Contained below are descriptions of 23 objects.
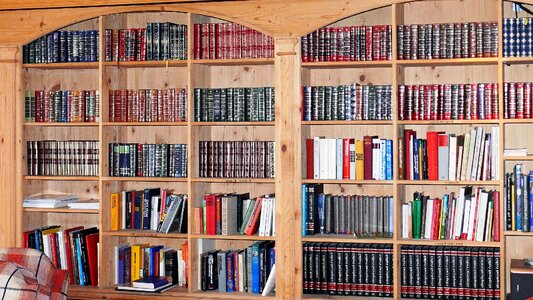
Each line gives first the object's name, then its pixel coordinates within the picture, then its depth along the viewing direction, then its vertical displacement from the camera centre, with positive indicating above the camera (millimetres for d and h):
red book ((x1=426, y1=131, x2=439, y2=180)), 4758 -59
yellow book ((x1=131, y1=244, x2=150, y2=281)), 5305 -715
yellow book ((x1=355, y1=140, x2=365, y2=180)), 4859 -95
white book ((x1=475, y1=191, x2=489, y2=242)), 4664 -405
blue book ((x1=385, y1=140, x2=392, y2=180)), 4809 -84
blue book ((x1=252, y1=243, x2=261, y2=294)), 5016 -745
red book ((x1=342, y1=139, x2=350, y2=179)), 4887 -77
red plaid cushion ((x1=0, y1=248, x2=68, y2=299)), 3467 -549
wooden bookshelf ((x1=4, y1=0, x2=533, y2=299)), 4812 +138
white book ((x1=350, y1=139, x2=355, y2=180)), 4879 -86
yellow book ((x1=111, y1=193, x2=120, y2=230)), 5293 -399
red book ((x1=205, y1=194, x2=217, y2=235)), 5074 -416
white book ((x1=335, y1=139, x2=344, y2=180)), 4898 -95
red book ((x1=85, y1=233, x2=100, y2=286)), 5281 -697
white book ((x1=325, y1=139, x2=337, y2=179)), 4898 -89
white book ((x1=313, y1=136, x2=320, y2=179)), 4930 -71
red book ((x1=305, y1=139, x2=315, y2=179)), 4941 -83
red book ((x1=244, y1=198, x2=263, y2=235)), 5039 -437
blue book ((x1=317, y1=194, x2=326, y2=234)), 4938 -389
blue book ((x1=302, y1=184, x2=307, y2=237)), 4910 -389
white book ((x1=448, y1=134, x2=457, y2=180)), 4730 -74
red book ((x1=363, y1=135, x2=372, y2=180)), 4852 -78
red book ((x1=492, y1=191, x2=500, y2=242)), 4617 -399
